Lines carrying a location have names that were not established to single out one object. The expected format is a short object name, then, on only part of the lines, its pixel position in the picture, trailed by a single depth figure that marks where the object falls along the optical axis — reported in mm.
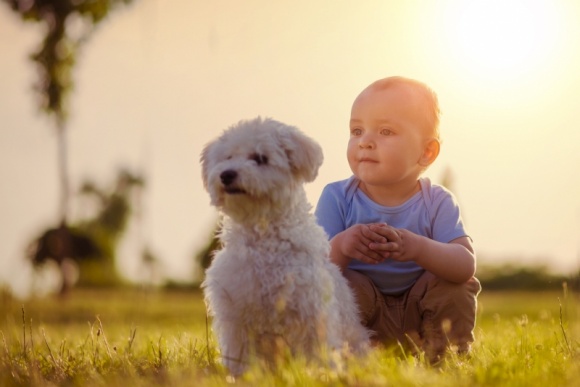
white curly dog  4277
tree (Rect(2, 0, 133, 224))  20656
